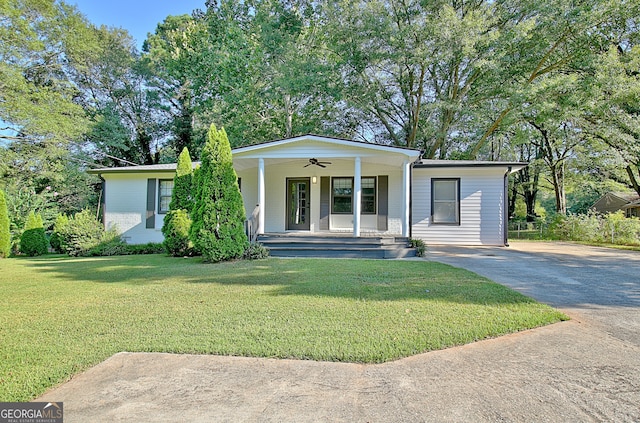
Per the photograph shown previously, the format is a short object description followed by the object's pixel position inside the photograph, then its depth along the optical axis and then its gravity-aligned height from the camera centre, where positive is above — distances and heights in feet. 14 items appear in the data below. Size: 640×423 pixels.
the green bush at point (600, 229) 44.27 -0.47
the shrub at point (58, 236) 37.73 -1.52
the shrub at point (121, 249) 35.19 -2.69
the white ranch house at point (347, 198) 39.83 +3.19
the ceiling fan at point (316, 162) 37.52 +6.96
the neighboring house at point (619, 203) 98.48 +7.13
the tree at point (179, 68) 69.56 +32.37
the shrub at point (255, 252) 28.49 -2.42
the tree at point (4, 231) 36.91 -0.94
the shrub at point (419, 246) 31.12 -2.02
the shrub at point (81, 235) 35.07 -1.24
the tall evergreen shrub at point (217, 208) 26.73 +1.24
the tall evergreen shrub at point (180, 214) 31.76 +0.90
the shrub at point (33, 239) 38.24 -1.82
